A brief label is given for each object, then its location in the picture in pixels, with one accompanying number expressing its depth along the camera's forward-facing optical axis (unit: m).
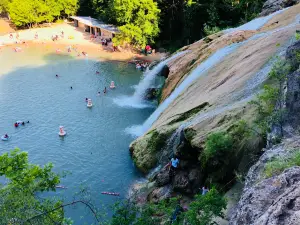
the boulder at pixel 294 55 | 10.67
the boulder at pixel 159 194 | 15.21
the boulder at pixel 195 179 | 14.58
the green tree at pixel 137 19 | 36.34
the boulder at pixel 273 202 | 5.14
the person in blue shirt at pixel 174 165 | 15.08
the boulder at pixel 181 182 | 14.74
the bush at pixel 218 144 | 12.34
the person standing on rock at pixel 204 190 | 13.46
